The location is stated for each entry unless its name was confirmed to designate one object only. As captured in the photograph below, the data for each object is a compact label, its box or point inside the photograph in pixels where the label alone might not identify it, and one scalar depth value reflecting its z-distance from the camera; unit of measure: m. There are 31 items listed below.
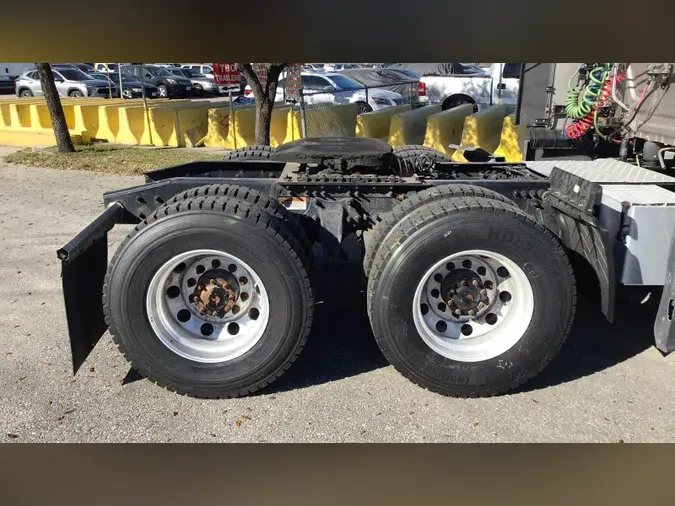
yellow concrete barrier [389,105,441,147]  11.53
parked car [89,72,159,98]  26.81
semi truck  3.49
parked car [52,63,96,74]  28.60
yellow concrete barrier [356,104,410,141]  12.02
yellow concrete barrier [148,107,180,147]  13.84
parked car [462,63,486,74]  25.80
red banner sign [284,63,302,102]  9.62
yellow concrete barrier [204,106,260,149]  13.26
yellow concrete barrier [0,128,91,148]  14.13
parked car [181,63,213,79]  33.45
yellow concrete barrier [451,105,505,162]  10.61
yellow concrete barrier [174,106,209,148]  13.82
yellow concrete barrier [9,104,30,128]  15.07
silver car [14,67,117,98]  25.45
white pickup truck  17.11
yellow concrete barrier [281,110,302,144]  12.46
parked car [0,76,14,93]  31.17
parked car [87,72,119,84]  27.01
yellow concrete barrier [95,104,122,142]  14.51
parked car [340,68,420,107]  18.30
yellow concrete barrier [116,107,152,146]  14.06
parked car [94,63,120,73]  26.20
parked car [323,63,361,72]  25.22
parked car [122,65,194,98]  28.43
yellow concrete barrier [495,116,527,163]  9.52
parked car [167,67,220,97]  29.93
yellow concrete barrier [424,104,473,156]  10.95
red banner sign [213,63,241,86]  12.24
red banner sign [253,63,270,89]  10.45
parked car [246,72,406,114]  16.84
